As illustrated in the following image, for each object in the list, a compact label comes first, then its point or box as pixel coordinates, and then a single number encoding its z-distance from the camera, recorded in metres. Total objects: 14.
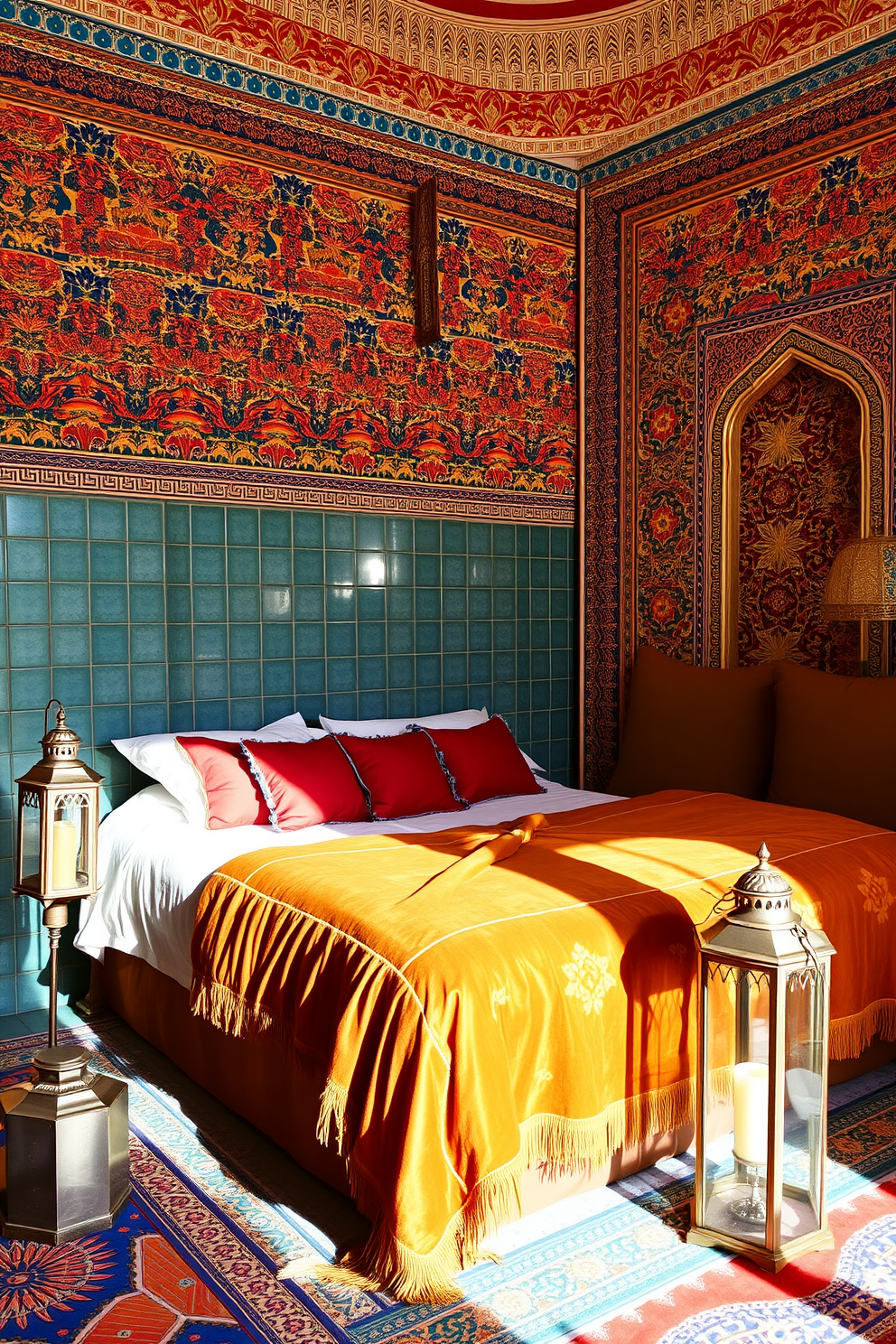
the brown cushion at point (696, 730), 5.03
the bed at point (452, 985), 2.51
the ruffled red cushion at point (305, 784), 4.20
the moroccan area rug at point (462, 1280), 2.38
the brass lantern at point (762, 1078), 2.50
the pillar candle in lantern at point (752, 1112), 2.59
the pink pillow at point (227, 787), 4.11
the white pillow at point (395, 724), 5.00
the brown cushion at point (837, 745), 4.40
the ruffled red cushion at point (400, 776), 4.51
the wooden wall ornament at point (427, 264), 5.24
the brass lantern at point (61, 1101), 2.77
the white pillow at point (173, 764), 4.16
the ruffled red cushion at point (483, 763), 4.84
